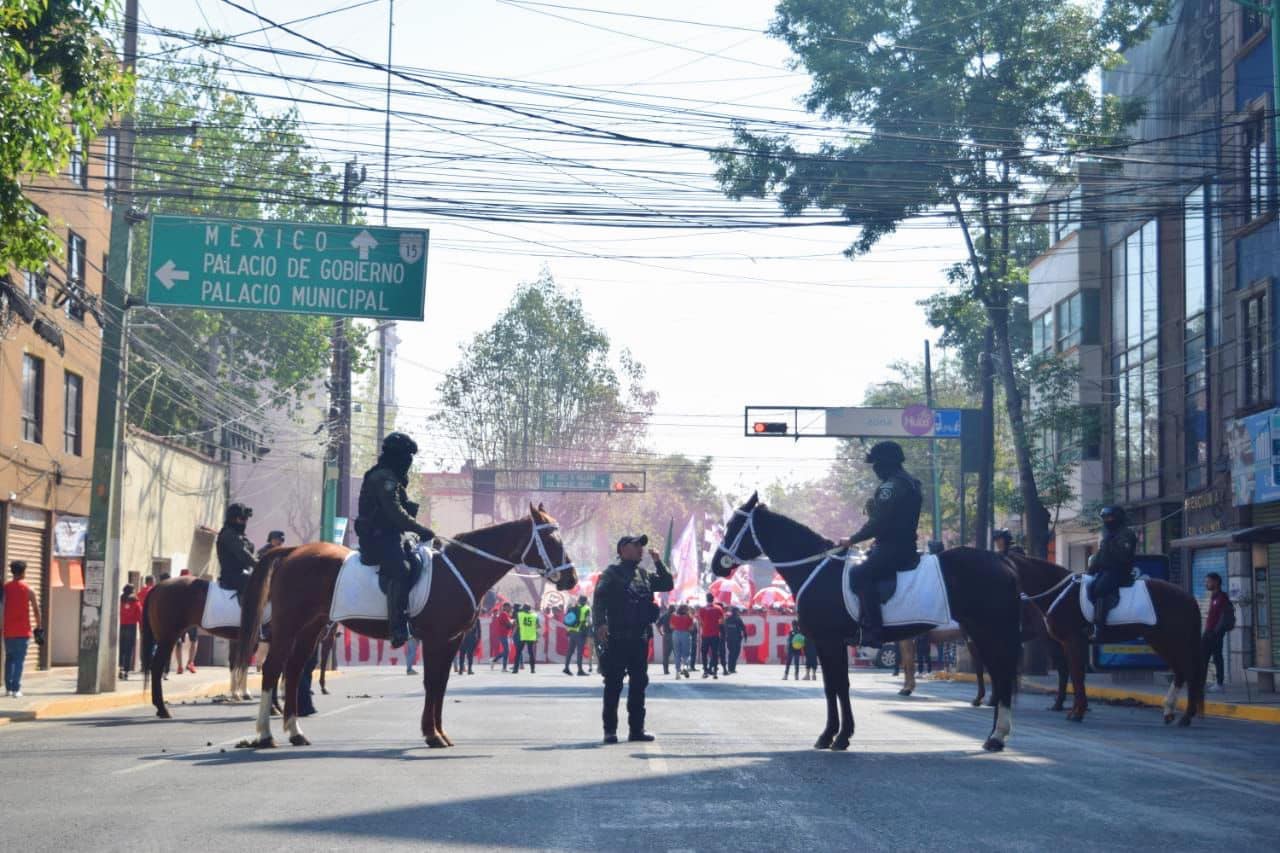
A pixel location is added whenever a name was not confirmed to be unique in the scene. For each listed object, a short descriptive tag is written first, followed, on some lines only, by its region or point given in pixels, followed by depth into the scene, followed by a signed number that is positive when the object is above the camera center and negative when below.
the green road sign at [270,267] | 22.55 +4.11
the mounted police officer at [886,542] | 14.06 +0.24
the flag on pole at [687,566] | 58.94 -0.04
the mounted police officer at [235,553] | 19.22 +0.04
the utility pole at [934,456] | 57.47 +4.10
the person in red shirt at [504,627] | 42.59 -1.76
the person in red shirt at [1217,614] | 23.83 -0.59
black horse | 14.20 -0.34
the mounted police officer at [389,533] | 14.02 +0.23
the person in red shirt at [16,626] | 22.58 -1.05
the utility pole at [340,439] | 40.16 +3.24
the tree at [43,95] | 14.48 +4.45
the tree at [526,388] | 76.56 +8.38
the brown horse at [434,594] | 14.39 -0.33
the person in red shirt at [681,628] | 39.29 -1.59
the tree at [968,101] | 36.94 +11.18
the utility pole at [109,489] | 24.25 +1.00
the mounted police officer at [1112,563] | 19.42 +0.13
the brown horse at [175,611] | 20.00 -0.71
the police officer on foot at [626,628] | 15.19 -0.62
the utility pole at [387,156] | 22.52 +6.07
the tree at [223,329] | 51.59 +7.56
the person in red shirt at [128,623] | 32.09 -1.40
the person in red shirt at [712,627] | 38.75 -1.50
